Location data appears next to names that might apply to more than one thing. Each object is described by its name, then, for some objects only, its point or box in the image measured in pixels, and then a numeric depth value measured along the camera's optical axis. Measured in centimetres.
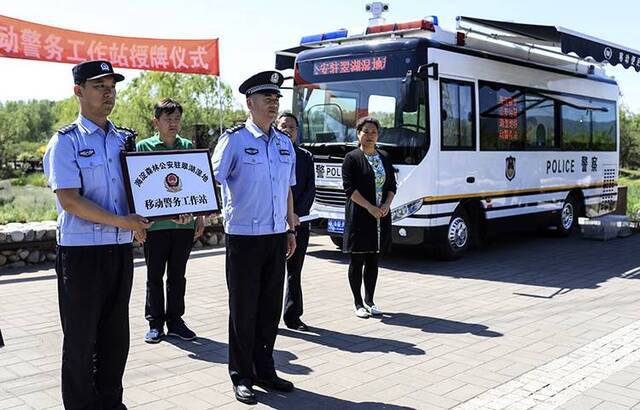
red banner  908
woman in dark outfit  590
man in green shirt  515
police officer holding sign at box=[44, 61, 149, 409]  310
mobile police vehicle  837
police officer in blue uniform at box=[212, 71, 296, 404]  390
